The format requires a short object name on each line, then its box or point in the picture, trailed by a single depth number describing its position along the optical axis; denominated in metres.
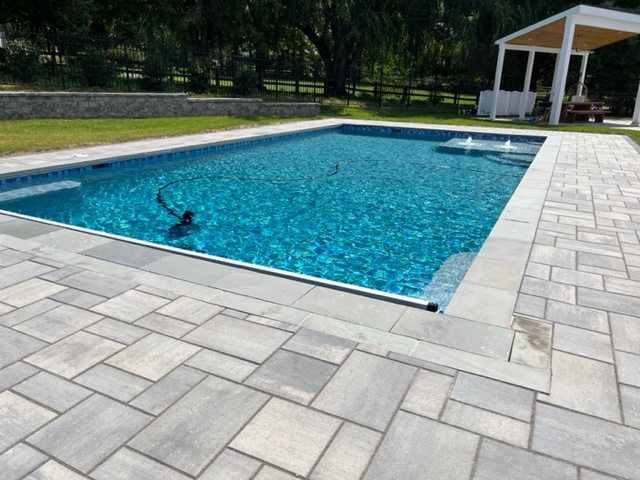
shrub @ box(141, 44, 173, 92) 14.81
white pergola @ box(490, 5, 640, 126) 14.76
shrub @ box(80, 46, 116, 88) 13.71
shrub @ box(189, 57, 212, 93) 16.42
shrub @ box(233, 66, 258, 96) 17.40
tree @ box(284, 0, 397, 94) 19.56
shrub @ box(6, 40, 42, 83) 12.52
